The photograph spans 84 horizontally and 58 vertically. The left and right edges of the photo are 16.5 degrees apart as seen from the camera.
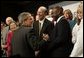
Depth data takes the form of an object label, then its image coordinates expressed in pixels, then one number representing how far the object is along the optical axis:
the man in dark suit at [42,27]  4.04
